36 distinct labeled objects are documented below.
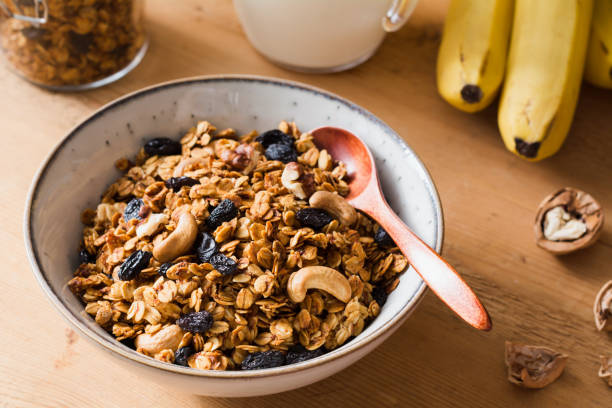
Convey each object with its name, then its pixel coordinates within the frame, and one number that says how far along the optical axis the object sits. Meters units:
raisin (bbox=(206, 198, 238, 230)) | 0.44
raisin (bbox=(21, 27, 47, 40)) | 0.52
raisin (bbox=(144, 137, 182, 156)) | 0.48
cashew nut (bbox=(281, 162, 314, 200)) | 0.45
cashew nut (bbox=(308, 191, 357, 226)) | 0.45
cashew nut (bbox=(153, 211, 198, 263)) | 0.43
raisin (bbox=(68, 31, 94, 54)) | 0.53
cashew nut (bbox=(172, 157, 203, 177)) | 0.47
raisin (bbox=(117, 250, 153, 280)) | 0.43
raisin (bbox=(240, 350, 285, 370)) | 0.41
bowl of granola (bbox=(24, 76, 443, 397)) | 0.42
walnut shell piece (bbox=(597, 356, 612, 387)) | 0.46
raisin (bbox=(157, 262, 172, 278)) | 0.43
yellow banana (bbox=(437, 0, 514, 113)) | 0.53
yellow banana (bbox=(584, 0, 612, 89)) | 0.55
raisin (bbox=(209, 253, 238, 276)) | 0.43
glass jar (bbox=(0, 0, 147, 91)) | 0.52
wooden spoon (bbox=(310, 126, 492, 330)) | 0.41
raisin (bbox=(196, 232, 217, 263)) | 0.43
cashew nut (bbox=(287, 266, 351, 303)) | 0.42
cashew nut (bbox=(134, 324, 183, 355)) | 0.42
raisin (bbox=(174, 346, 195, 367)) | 0.42
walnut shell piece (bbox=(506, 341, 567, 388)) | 0.45
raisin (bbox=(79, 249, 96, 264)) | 0.45
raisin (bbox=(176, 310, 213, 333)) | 0.42
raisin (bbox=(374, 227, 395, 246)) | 0.45
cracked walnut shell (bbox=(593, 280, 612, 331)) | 0.47
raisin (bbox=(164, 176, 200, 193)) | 0.46
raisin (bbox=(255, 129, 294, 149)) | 0.48
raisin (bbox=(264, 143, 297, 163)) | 0.47
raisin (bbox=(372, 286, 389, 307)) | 0.44
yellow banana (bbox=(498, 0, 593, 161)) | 0.51
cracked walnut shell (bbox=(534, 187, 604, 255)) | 0.49
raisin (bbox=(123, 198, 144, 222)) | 0.45
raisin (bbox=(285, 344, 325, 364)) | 0.42
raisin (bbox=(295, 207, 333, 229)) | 0.44
